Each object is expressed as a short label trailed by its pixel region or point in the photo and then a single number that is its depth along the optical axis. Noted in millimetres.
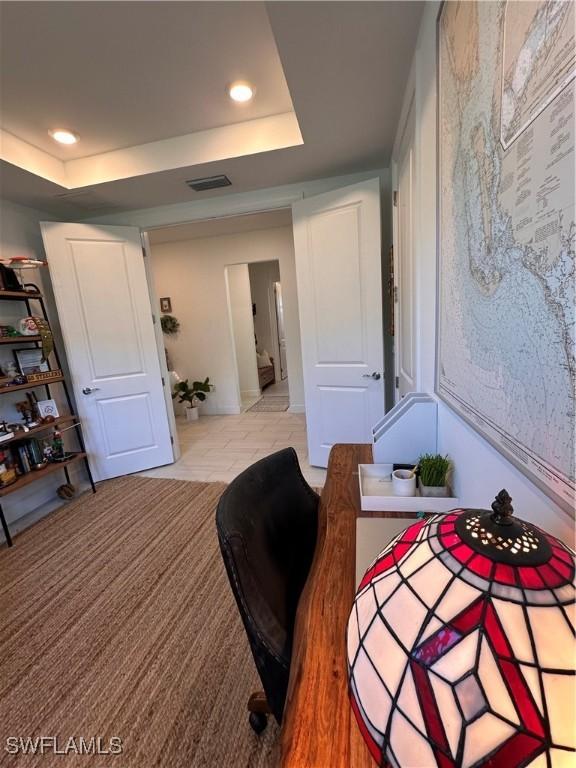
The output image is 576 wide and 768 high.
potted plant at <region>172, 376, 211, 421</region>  4953
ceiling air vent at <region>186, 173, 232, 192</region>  2439
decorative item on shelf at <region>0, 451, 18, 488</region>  2271
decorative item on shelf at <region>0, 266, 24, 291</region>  2385
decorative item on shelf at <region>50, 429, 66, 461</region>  2682
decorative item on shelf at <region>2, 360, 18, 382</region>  2488
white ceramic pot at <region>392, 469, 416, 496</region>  1025
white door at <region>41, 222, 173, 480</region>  2752
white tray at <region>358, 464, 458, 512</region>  962
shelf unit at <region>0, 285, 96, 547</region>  2273
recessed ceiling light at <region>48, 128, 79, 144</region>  2092
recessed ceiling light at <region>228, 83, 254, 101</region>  1782
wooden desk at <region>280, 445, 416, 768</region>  463
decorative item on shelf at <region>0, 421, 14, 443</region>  2260
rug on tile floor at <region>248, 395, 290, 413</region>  5176
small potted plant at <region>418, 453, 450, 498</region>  1013
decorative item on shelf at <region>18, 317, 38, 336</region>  2506
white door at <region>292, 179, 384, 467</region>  2395
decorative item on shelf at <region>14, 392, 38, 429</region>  2586
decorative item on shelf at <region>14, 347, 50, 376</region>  2557
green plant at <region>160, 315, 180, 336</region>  5125
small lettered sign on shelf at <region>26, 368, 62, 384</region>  2492
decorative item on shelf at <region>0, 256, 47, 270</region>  2355
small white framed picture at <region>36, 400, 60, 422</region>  2645
